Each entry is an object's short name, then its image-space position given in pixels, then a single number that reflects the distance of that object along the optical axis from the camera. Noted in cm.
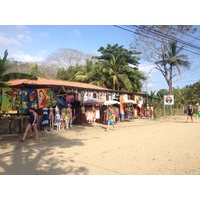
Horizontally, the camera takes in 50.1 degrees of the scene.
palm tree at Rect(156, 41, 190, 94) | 2736
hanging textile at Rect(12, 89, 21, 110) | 1035
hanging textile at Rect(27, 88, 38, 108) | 1082
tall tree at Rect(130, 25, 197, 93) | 2837
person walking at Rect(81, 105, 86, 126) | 1389
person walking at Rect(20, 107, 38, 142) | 881
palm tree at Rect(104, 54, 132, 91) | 2319
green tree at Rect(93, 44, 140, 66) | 2673
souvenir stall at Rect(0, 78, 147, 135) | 1034
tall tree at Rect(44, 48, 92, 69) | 3997
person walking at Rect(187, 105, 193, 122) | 1663
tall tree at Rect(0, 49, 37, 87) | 874
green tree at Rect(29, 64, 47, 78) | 2779
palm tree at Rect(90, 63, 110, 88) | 2325
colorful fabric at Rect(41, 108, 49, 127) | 1072
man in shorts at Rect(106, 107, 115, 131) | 1216
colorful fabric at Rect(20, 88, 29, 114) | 1066
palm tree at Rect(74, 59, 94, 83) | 2457
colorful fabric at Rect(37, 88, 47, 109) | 1087
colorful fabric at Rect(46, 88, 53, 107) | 1106
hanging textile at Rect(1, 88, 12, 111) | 973
